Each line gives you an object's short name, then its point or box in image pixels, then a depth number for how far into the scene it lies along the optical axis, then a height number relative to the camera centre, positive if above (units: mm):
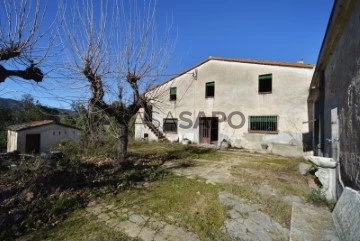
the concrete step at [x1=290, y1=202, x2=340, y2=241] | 3050 -1457
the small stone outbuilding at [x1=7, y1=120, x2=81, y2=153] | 18109 -938
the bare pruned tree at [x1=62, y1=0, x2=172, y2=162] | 7064 +1243
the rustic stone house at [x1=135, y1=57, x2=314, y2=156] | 12117 +1536
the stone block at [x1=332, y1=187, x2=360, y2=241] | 2484 -1063
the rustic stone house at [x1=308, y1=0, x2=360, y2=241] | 2986 +322
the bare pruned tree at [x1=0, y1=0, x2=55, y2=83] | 4777 +1594
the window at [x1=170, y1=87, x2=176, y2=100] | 18925 +2921
